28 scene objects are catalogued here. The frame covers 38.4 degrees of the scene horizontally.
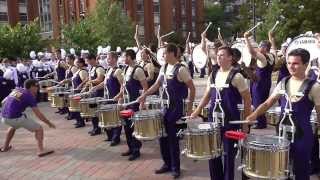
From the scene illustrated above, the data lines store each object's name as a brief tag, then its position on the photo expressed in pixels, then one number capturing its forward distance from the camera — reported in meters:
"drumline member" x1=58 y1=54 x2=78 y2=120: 13.10
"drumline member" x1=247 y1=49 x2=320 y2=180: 4.65
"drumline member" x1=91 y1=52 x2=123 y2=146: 9.19
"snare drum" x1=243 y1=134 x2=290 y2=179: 4.57
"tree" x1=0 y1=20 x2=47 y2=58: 26.41
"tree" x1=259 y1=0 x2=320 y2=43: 30.97
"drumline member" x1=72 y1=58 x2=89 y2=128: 11.84
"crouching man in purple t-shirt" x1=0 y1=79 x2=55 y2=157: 8.67
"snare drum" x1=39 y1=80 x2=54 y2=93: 15.37
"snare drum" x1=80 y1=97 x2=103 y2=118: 9.54
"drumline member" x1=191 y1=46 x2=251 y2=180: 5.49
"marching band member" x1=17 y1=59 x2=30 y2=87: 17.91
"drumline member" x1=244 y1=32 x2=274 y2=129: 9.73
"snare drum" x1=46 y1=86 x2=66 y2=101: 12.20
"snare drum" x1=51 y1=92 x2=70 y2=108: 11.93
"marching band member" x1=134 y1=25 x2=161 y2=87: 10.80
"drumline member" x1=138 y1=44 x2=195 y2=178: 6.71
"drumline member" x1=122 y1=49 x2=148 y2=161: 8.07
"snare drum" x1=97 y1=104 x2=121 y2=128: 8.07
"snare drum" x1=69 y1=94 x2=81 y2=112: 10.52
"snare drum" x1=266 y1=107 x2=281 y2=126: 7.21
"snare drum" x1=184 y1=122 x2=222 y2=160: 5.45
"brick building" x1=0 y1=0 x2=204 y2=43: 53.84
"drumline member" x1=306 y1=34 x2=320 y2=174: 6.69
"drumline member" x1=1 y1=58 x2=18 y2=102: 17.19
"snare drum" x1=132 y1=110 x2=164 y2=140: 6.55
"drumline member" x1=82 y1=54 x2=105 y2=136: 10.64
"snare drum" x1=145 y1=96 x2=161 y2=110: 8.37
